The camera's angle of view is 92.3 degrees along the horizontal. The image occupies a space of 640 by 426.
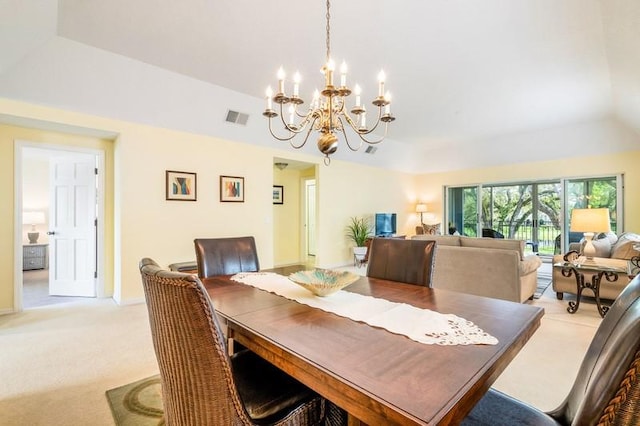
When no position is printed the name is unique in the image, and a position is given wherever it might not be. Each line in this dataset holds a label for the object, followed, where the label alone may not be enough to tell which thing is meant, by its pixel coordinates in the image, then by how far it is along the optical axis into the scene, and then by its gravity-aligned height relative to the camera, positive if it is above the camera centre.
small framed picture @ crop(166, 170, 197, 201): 4.20 +0.38
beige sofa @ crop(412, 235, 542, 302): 3.46 -0.65
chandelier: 1.95 +0.74
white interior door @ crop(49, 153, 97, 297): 4.16 -0.24
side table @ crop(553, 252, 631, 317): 3.36 -0.68
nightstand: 5.88 -0.86
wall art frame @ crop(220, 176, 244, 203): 4.71 +0.38
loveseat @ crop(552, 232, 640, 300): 3.58 -0.60
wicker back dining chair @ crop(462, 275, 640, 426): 0.60 -0.39
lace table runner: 1.07 -0.43
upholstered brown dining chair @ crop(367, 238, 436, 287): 1.99 -0.32
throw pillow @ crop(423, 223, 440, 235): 7.86 -0.40
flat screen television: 7.10 -0.25
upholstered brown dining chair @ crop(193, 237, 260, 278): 2.20 -0.33
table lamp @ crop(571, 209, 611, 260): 3.45 -0.09
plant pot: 6.42 -0.81
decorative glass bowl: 1.56 -0.36
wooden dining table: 0.72 -0.43
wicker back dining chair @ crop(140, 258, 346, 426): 0.84 -0.44
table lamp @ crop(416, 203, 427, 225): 8.27 +0.13
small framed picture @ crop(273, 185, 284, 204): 6.85 +0.43
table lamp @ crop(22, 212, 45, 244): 6.11 -0.17
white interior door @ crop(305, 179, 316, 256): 7.38 -0.15
